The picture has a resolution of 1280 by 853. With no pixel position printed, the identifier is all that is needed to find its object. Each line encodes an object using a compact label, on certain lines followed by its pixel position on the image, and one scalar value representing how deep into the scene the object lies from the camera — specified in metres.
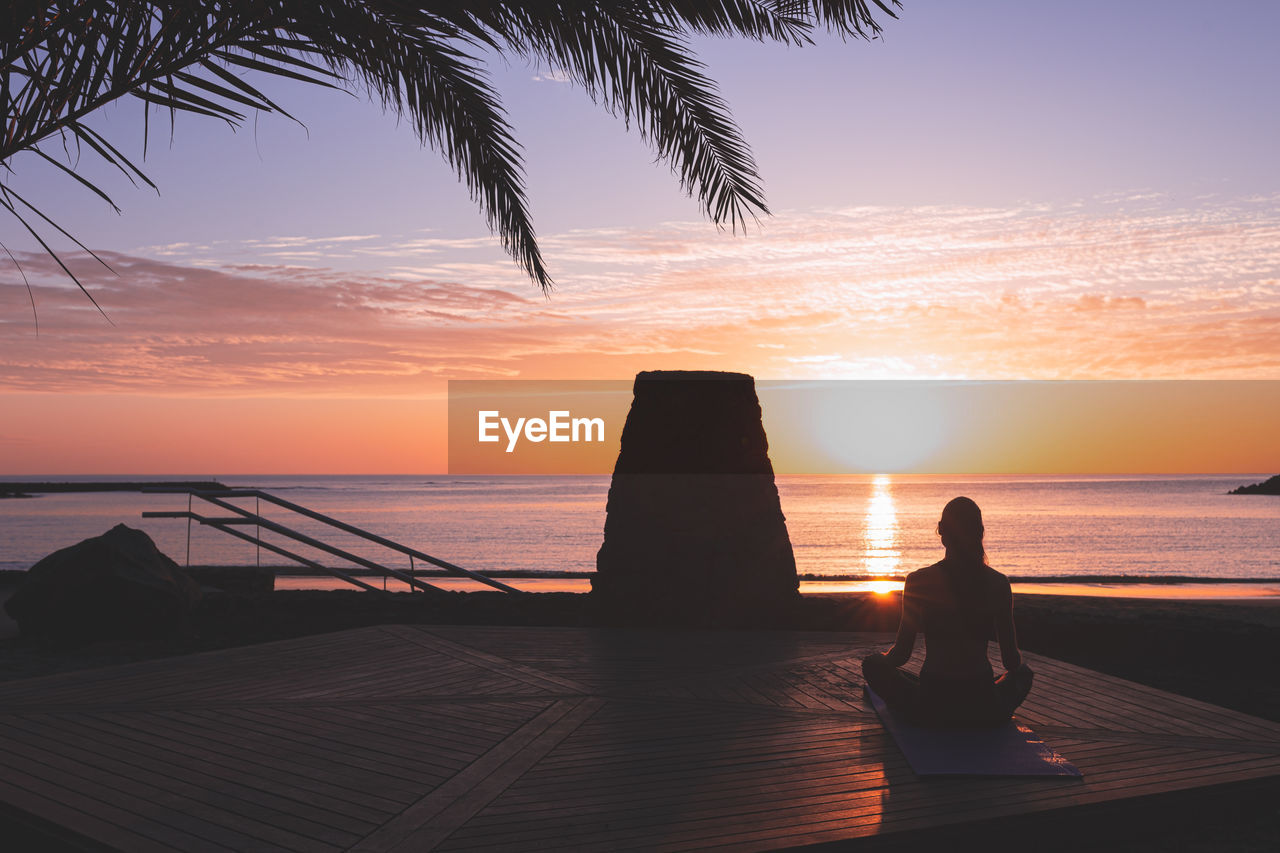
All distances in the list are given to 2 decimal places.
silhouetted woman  4.52
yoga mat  4.24
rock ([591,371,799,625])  8.93
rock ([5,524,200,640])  8.66
